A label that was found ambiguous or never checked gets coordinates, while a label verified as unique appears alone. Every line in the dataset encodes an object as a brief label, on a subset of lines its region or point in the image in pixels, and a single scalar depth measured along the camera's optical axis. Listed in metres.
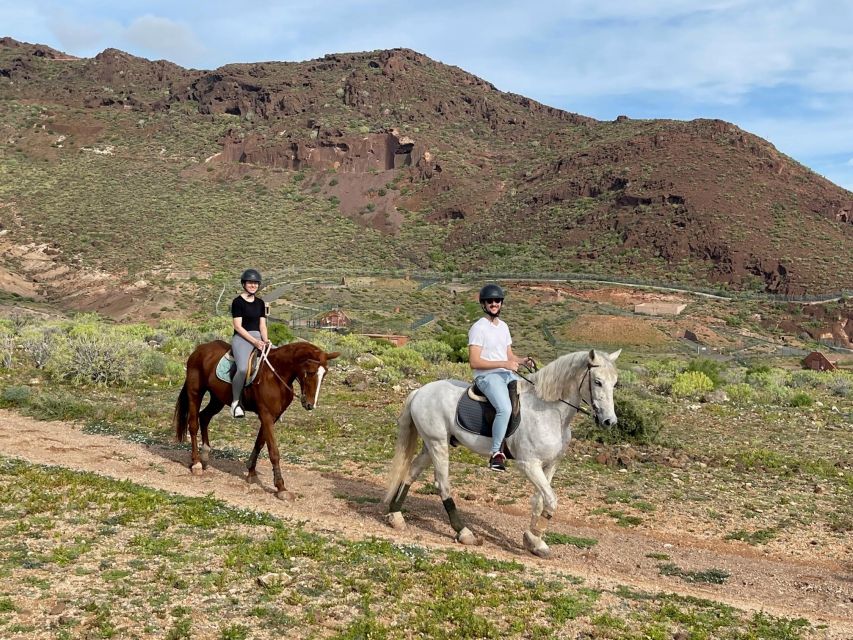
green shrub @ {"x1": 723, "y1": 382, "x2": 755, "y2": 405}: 25.59
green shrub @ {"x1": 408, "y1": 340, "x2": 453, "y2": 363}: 32.94
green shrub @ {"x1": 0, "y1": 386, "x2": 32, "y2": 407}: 16.30
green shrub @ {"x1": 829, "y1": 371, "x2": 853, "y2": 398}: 28.87
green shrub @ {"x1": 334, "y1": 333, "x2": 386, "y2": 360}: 28.30
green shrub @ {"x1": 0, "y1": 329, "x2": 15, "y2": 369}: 21.41
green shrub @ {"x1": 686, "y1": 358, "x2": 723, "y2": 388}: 30.28
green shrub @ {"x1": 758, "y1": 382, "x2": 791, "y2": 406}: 25.38
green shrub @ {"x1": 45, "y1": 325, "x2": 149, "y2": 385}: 20.05
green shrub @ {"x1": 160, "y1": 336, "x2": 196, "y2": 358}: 26.95
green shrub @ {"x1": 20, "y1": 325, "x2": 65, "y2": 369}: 21.89
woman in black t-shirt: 10.42
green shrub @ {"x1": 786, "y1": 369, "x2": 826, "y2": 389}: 31.81
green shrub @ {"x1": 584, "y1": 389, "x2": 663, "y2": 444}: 15.43
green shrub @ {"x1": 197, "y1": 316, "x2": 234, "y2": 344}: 30.70
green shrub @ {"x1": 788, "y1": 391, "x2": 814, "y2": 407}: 24.91
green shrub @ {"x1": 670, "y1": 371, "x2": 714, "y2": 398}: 26.16
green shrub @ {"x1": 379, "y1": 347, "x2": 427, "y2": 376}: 26.61
